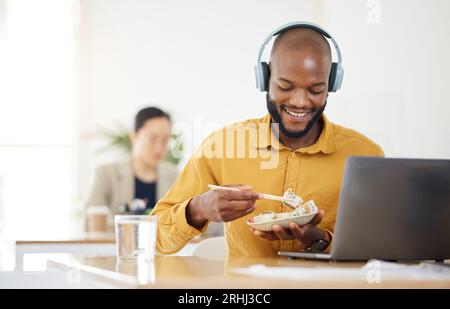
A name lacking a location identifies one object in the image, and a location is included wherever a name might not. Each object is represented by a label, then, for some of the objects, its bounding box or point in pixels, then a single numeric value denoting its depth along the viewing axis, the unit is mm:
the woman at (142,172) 4007
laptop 2081
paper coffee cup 3761
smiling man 2515
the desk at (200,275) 1914
